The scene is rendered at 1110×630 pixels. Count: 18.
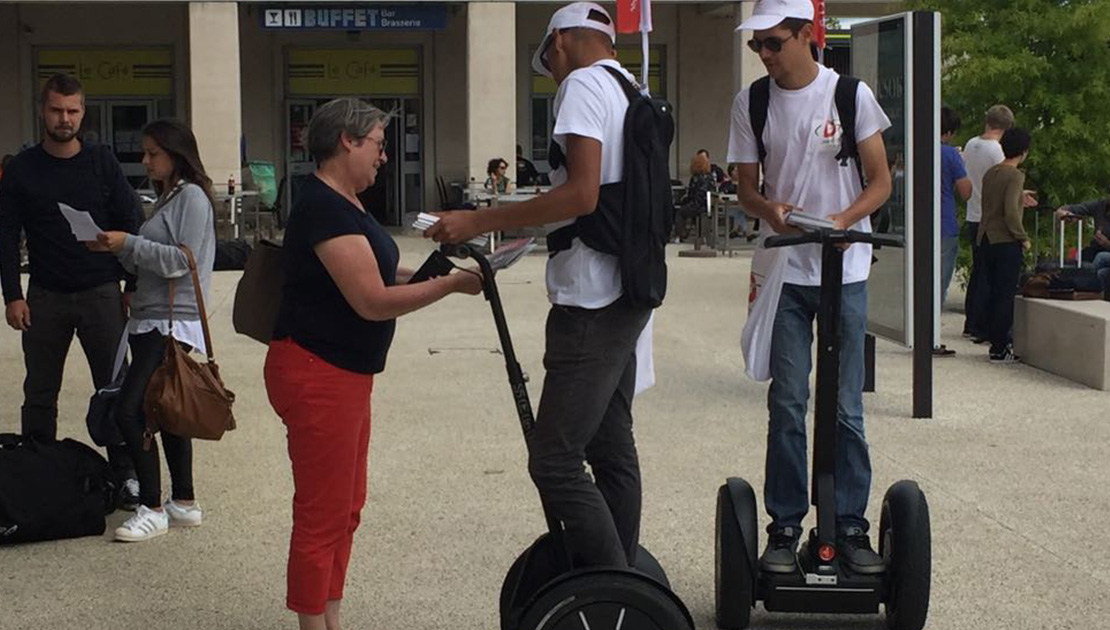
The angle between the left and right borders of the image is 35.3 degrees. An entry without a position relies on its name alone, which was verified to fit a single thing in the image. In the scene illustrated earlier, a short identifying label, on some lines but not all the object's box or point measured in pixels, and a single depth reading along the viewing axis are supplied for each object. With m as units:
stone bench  10.55
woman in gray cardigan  6.43
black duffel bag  6.50
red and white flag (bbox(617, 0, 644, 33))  12.01
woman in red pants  4.80
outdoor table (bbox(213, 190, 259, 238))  25.02
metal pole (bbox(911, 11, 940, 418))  9.36
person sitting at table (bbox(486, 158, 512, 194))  26.80
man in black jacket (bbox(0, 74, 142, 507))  6.88
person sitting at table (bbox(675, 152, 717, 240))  24.59
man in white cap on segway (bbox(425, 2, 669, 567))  4.41
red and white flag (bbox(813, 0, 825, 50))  10.86
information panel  9.46
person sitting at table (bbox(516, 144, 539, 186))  30.39
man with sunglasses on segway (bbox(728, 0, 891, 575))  5.37
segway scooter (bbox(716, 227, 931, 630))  5.09
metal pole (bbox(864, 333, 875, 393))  10.12
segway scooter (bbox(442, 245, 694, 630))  4.39
